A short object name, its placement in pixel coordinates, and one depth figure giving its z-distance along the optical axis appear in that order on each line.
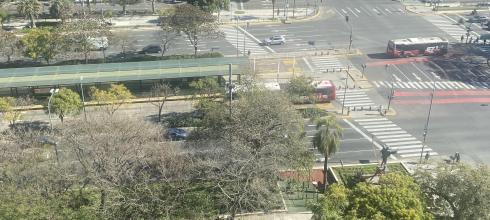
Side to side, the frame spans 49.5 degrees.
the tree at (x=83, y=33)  84.00
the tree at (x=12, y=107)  68.62
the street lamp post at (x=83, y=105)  69.32
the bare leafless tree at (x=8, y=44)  84.38
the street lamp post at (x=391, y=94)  79.69
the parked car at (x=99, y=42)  85.81
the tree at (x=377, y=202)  42.72
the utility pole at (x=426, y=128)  67.56
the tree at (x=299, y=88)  73.96
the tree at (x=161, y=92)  74.50
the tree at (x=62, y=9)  92.44
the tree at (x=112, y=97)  70.44
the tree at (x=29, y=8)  101.00
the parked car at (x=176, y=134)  69.31
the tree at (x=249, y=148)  51.25
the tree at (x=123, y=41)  89.01
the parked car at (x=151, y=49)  96.52
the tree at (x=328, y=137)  54.94
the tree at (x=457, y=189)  44.41
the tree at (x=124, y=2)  113.31
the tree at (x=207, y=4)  100.94
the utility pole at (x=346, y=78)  80.05
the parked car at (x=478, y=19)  113.19
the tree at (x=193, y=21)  87.94
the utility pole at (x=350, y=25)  98.59
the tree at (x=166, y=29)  89.39
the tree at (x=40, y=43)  85.19
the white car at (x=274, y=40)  101.00
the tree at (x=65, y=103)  68.81
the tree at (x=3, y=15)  102.75
